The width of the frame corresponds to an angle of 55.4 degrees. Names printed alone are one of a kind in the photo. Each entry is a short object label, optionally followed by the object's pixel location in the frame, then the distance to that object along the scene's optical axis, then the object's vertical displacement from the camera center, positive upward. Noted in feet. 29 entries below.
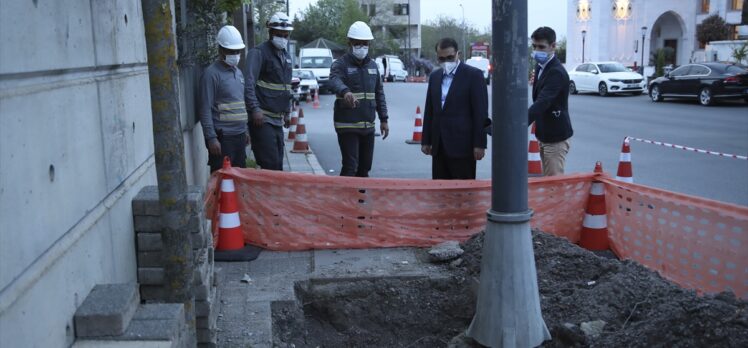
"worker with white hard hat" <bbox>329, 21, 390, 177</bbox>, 23.79 -0.88
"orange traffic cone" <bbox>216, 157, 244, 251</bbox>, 18.84 -3.88
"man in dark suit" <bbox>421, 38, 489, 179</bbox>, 20.31 -1.32
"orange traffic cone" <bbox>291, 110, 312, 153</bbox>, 42.88 -4.23
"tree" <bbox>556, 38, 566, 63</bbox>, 207.92 +3.81
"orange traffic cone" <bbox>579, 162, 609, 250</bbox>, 19.83 -4.36
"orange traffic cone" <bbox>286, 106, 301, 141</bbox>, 50.03 -4.01
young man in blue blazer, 21.58 -1.27
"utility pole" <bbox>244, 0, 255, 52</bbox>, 58.94 +3.87
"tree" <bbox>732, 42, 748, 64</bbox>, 102.42 +0.65
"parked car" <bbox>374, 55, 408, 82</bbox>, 179.97 -0.66
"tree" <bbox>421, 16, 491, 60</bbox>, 325.83 +15.87
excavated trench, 12.25 -4.86
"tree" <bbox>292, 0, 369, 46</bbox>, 253.85 +18.91
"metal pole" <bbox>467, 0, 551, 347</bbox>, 12.23 -2.65
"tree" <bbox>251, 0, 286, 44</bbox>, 76.64 +7.43
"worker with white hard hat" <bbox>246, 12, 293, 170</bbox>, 22.89 -0.61
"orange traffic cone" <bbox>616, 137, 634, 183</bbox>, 25.21 -3.67
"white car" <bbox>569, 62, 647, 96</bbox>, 99.19 -2.47
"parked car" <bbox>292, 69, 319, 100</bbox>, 96.56 -1.68
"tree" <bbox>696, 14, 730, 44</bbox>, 155.36 +6.50
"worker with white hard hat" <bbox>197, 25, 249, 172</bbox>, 20.84 -0.86
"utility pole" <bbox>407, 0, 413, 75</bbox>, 247.38 +1.37
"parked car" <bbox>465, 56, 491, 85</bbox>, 120.92 +0.50
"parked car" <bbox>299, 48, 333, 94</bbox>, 129.59 +2.12
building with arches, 168.43 +8.40
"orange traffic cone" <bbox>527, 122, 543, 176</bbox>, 31.53 -4.29
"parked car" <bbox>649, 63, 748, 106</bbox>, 76.07 -2.61
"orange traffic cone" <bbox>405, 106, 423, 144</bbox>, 48.34 -4.31
